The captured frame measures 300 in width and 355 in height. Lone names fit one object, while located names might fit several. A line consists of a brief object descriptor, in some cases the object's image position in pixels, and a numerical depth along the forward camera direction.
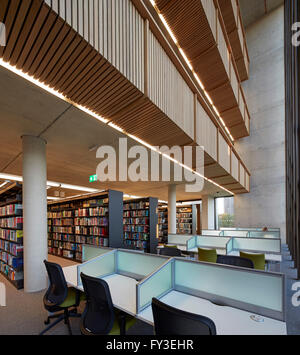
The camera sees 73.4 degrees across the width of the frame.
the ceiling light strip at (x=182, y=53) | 4.98
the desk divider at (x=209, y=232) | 7.47
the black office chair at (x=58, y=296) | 2.63
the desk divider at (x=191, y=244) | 5.82
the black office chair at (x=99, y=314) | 1.98
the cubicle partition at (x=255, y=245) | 5.09
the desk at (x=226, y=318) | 1.67
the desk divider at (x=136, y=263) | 2.80
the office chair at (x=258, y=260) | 4.05
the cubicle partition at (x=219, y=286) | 1.94
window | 12.42
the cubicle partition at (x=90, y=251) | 3.59
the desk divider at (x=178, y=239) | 6.36
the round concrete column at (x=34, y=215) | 4.02
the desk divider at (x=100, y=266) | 3.01
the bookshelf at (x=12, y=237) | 4.50
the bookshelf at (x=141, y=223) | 7.30
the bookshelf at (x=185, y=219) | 13.79
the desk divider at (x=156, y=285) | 2.04
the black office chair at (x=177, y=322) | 1.31
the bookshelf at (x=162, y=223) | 10.54
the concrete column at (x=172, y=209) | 9.37
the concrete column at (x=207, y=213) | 13.20
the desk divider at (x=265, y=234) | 6.78
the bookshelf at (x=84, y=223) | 5.60
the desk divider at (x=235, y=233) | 7.36
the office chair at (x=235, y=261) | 3.06
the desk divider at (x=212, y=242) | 5.67
